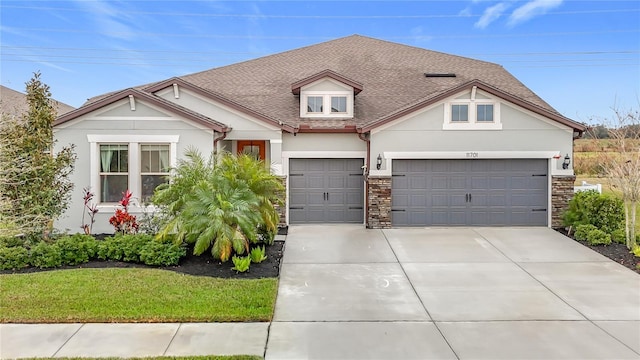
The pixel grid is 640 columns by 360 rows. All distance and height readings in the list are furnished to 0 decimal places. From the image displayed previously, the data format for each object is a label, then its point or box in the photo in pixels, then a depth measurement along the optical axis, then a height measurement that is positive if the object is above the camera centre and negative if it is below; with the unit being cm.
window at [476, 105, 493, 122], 1306 +195
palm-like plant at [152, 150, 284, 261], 885 -59
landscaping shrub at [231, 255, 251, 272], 839 -172
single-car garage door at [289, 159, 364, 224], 1377 -40
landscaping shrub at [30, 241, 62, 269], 877 -166
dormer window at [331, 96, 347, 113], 1439 +244
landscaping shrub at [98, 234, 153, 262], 913 -156
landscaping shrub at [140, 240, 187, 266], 888 -162
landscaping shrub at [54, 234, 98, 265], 903 -157
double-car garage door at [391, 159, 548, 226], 1333 -50
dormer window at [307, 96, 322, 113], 1437 +243
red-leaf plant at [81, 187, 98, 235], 1121 -87
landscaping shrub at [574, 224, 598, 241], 1136 -144
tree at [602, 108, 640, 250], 1062 +39
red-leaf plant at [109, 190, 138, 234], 1042 -110
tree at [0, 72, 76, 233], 914 +18
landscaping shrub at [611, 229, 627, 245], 1098 -153
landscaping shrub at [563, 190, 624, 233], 1148 -94
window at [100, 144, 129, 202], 1201 +14
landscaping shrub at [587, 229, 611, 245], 1083 -154
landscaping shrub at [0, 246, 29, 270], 873 -172
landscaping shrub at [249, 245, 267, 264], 894 -166
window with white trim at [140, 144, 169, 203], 1212 +29
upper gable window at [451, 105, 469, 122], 1310 +195
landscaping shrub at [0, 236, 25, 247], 949 -148
